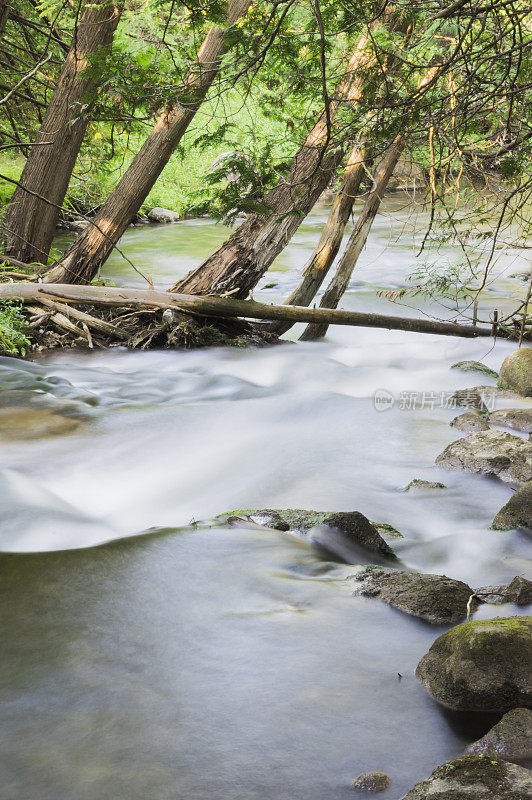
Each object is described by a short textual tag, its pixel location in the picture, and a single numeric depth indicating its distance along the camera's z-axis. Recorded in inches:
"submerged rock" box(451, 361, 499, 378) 336.3
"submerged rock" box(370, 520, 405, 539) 179.0
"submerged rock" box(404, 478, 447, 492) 205.3
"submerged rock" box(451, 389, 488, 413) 279.7
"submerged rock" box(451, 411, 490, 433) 252.2
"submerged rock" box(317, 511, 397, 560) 159.2
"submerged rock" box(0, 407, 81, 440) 232.7
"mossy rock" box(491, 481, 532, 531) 173.2
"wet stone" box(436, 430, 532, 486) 205.2
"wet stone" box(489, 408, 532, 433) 247.3
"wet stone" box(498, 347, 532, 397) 287.0
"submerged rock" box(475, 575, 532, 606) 131.9
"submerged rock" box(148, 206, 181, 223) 743.7
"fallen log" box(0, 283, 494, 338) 304.5
